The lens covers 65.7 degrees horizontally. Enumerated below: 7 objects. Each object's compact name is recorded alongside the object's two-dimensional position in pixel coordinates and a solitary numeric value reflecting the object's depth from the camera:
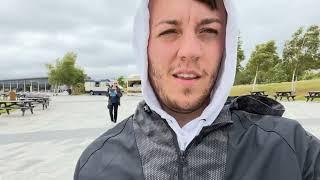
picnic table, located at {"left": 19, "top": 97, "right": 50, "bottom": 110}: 16.06
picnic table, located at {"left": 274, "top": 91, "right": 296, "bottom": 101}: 19.78
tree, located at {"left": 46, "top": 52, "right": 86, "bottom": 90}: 47.64
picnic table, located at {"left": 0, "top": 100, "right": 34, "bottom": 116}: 12.19
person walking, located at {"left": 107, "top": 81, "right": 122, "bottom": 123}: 9.32
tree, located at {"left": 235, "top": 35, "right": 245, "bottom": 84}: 38.77
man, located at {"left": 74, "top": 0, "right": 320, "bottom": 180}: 0.79
